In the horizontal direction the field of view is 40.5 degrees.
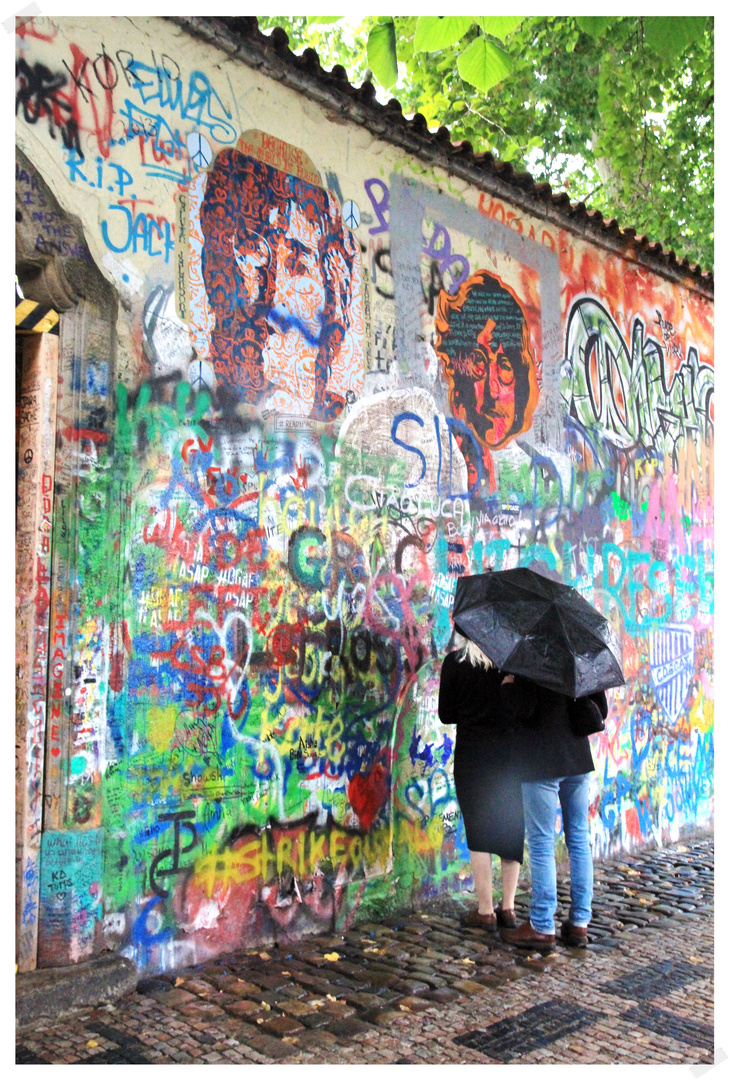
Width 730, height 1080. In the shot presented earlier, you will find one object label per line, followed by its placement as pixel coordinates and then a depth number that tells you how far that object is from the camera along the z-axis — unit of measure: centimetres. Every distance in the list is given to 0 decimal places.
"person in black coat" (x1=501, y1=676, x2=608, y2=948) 549
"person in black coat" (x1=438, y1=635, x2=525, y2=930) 566
